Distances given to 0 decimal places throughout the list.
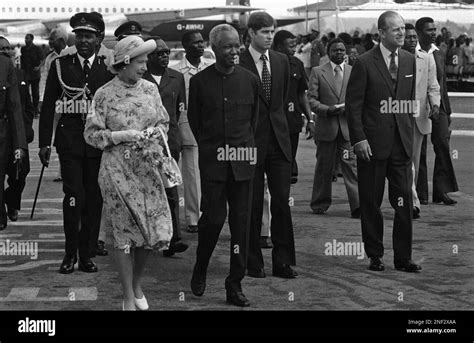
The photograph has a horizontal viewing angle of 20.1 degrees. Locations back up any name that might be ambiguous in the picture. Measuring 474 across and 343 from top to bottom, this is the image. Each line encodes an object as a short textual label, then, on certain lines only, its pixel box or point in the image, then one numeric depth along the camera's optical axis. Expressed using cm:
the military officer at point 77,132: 999
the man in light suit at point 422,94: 1316
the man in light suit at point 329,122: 1390
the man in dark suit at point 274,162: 991
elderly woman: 843
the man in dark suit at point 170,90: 1129
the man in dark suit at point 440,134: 1428
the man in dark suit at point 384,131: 1026
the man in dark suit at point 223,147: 908
